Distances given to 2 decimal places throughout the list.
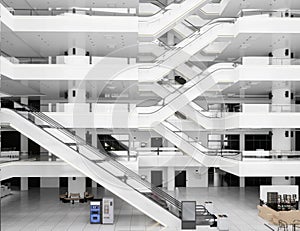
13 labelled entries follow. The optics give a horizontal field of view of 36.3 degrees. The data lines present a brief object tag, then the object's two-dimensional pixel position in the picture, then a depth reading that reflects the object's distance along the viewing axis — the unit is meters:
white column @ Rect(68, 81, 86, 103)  29.62
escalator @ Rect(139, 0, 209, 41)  30.11
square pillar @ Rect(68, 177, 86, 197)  29.80
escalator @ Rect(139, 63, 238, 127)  28.58
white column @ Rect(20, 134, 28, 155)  36.72
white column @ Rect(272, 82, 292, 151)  29.64
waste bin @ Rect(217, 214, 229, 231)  21.30
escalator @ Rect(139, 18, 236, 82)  29.38
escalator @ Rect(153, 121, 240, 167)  31.73
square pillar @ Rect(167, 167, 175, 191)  35.38
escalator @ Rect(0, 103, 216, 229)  22.64
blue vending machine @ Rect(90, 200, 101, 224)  23.16
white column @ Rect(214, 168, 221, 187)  37.94
